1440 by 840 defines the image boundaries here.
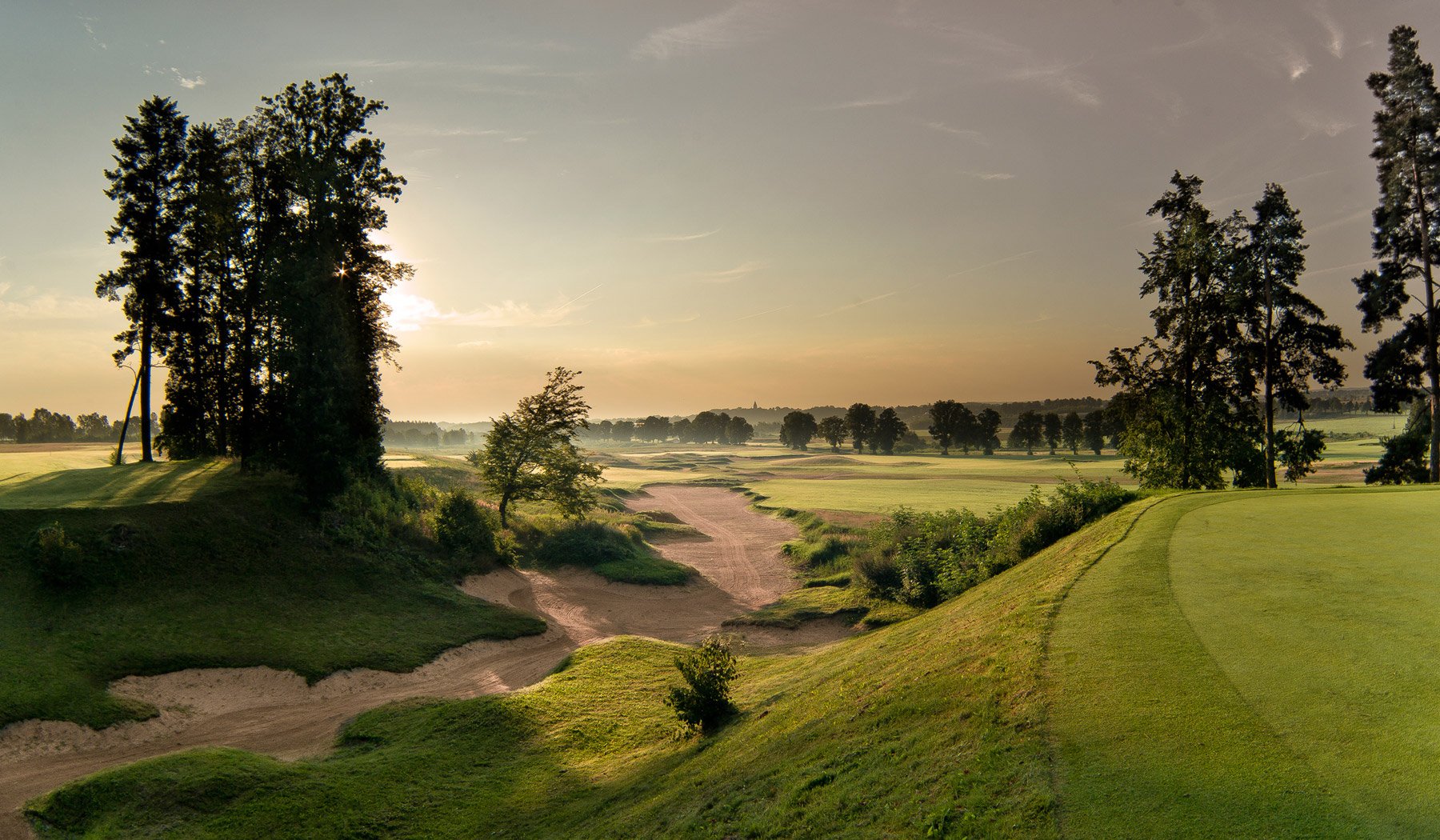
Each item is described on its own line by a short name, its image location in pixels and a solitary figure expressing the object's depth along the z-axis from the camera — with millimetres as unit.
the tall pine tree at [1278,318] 30375
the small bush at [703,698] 12344
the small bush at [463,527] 30828
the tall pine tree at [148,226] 32250
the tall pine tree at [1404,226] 28359
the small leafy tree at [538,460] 37125
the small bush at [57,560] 18438
